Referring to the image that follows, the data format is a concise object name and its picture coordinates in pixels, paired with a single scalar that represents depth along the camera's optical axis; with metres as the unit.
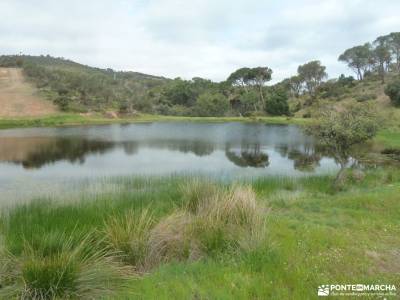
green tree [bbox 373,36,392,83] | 85.62
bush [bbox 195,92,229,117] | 82.19
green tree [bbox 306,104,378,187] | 14.26
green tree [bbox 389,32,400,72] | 87.56
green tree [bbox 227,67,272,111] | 89.50
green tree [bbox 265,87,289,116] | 76.89
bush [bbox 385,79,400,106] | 53.77
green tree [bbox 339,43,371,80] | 92.40
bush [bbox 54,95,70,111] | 64.49
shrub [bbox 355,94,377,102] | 61.36
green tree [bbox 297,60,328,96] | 92.69
